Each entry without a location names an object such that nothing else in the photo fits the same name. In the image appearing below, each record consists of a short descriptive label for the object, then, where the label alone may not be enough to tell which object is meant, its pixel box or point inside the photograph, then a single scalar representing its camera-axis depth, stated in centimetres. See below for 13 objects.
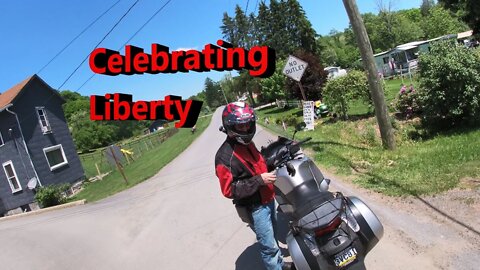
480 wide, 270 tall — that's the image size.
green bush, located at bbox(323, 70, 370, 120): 1625
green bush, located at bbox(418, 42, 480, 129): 973
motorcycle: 338
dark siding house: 2419
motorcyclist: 378
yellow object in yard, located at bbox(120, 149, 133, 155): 3499
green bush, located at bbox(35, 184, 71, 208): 2133
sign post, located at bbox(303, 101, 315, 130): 1581
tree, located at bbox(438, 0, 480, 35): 2995
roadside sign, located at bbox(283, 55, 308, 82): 1415
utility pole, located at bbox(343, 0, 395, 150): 952
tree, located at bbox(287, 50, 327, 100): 2945
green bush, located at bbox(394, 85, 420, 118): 1308
